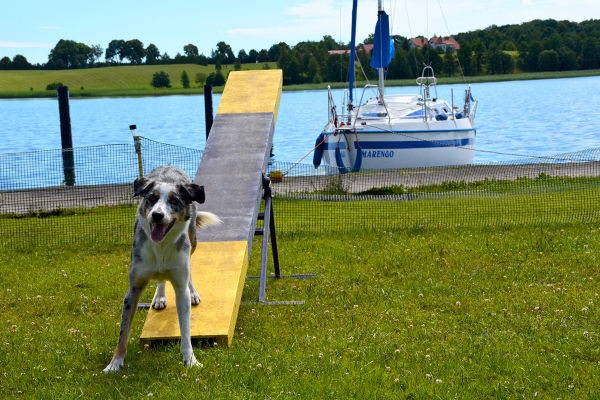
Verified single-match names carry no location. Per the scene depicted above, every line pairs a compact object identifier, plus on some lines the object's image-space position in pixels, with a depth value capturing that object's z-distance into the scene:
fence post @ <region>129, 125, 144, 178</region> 17.12
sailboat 28.61
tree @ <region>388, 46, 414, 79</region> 75.12
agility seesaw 7.41
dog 5.97
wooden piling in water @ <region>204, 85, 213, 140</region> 32.88
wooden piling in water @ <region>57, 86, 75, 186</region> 28.11
